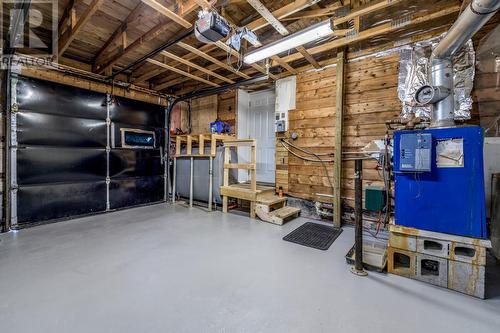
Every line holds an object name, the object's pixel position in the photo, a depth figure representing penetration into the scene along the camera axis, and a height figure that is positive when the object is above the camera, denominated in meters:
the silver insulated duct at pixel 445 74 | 1.94 +0.93
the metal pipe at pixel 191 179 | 5.05 -0.37
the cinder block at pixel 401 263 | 2.06 -1.01
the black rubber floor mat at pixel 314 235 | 2.90 -1.05
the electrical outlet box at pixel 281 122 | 4.44 +0.89
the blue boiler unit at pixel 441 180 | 1.86 -0.13
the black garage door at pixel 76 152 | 3.55 +0.22
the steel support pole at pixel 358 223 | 2.18 -0.59
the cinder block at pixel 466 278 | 1.78 -0.96
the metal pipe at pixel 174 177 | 5.61 -0.35
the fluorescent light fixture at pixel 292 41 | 2.54 +1.62
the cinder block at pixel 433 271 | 1.92 -1.01
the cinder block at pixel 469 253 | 1.79 -0.77
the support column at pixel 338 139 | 3.56 +0.43
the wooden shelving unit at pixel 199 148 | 4.75 +0.38
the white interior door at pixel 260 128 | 5.09 +0.91
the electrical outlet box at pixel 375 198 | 3.15 -0.50
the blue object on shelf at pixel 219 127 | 5.05 +0.89
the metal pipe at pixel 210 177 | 4.72 -0.30
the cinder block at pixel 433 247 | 1.92 -0.77
